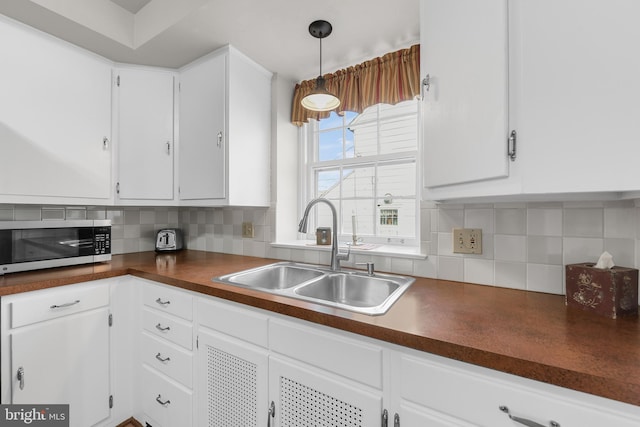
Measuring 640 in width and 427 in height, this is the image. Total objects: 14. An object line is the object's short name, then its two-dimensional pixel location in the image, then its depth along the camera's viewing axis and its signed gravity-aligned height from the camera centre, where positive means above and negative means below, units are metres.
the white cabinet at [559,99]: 0.65 +0.29
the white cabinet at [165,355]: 1.37 -0.71
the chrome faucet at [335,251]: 1.57 -0.20
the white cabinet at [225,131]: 1.73 +0.53
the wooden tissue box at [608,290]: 0.90 -0.25
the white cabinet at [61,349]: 1.23 -0.63
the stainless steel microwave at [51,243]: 1.41 -0.15
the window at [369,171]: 1.77 +0.29
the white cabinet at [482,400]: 0.61 -0.44
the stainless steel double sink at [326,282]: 1.37 -0.35
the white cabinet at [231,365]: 1.13 -0.63
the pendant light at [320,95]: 1.43 +0.60
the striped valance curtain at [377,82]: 1.56 +0.78
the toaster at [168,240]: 2.26 -0.20
